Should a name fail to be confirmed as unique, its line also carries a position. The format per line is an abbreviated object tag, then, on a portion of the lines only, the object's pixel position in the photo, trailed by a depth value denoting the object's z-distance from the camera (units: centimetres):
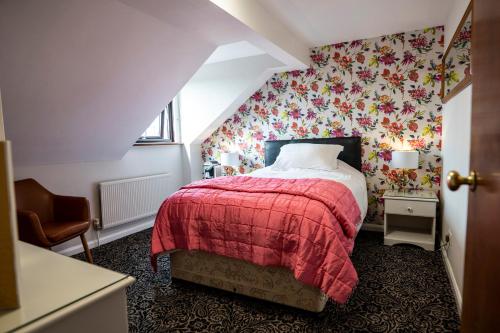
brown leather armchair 230
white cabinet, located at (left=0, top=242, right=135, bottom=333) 62
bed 192
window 416
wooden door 63
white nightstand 299
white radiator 334
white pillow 351
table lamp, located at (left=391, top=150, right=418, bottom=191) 315
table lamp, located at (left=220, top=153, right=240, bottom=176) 431
